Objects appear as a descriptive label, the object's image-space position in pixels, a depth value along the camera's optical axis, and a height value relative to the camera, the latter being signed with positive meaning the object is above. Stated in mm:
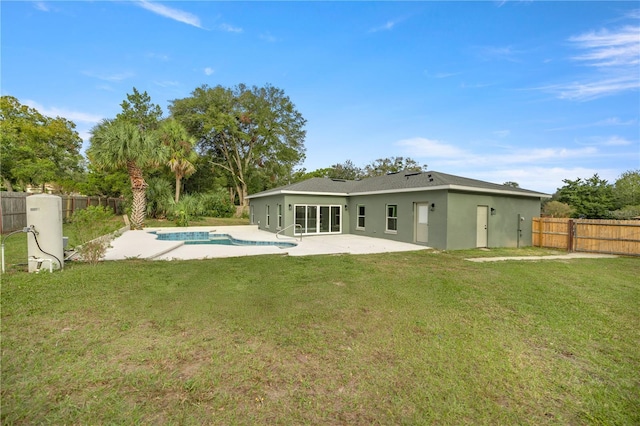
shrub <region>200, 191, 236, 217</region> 26562 +303
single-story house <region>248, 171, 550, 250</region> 11828 -11
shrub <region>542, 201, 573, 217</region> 26703 +111
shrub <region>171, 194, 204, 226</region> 20797 -125
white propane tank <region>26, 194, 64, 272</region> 5957 -491
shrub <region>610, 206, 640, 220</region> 23625 -207
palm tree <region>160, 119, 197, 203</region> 21578 +4523
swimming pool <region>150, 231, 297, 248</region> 13188 -1518
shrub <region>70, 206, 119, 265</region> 6949 -587
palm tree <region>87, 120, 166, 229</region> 16406 +3178
